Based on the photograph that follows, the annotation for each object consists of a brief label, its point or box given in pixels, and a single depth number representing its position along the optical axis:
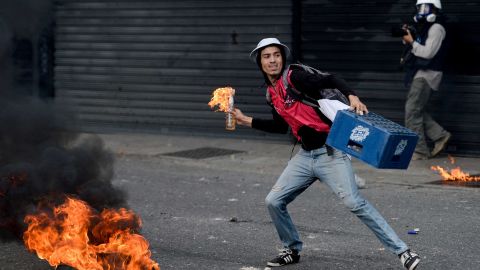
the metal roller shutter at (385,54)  13.52
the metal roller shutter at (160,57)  15.44
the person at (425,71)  12.75
